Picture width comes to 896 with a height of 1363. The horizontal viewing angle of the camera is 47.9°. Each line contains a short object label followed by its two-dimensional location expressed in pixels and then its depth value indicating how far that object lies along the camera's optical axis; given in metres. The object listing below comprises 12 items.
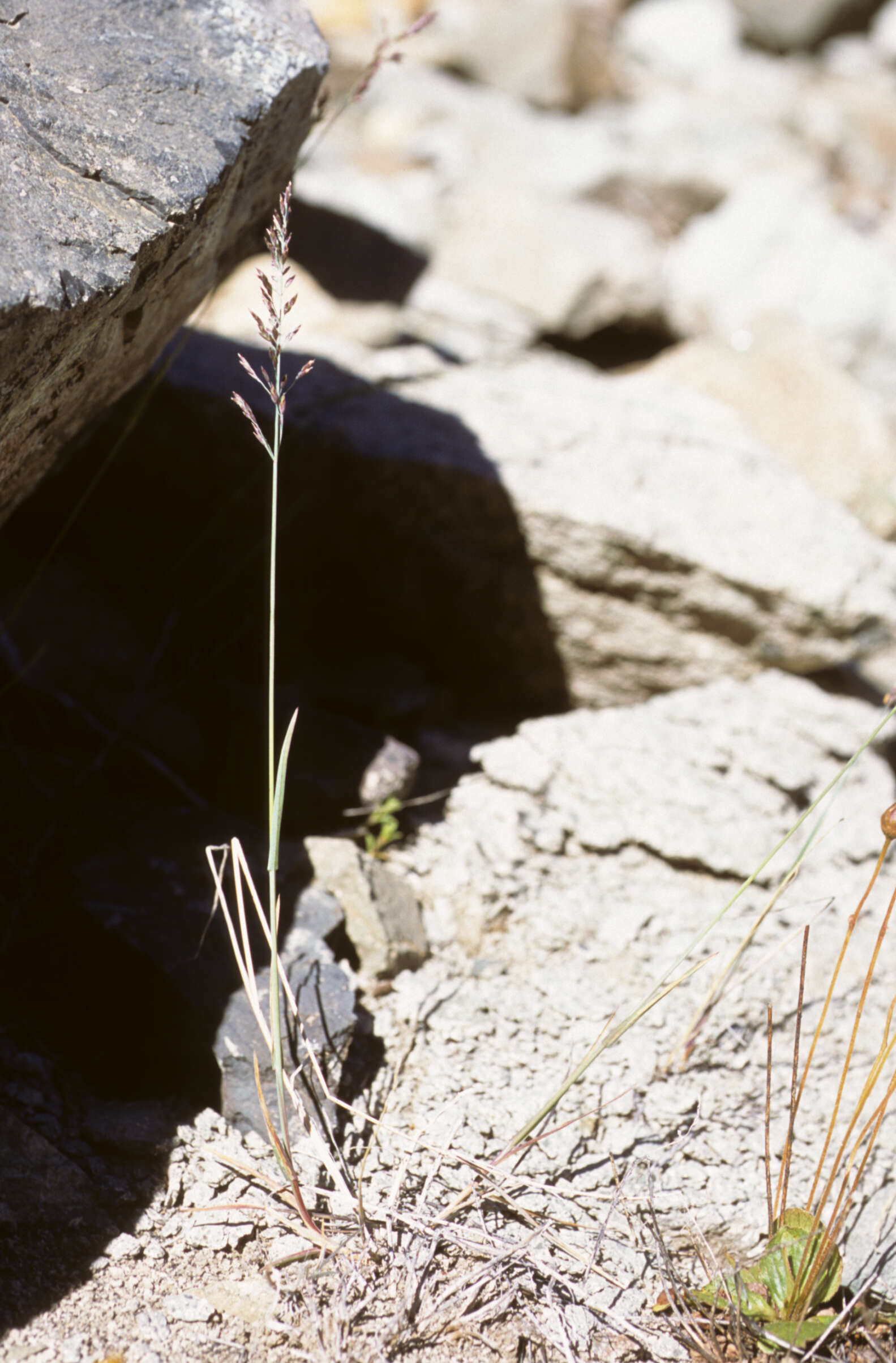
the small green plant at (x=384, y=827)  1.92
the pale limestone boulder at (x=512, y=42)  6.62
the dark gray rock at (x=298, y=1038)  1.43
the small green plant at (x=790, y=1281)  1.30
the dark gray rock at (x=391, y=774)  1.93
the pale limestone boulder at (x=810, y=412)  3.22
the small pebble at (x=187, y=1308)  1.22
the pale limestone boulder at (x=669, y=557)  2.25
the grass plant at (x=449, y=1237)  1.25
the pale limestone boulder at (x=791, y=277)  4.92
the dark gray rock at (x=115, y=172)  1.09
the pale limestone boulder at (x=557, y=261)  3.90
